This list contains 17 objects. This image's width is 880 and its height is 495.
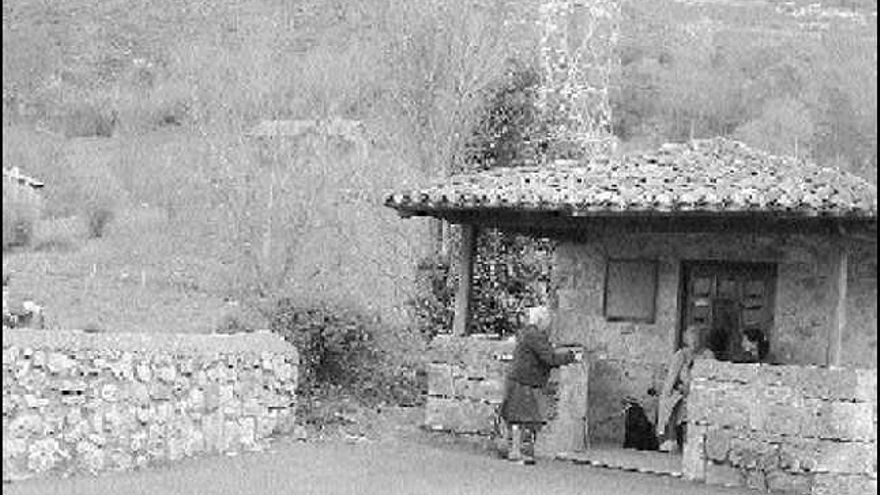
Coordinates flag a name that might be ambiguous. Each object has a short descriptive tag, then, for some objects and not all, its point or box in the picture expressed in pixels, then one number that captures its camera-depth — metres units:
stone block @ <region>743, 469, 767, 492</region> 11.04
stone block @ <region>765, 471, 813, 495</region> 10.85
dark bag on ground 13.32
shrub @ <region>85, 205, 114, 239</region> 34.53
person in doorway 12.30
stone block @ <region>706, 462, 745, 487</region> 11.14
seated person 12.69
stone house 11.76
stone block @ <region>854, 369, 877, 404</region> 10.72
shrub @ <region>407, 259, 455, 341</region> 16.73
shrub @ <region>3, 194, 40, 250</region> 27.05
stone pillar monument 19.25
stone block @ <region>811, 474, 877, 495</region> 10.71
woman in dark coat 11.55
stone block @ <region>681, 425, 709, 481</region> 11.29
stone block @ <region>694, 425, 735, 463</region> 11.17
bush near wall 14.23
